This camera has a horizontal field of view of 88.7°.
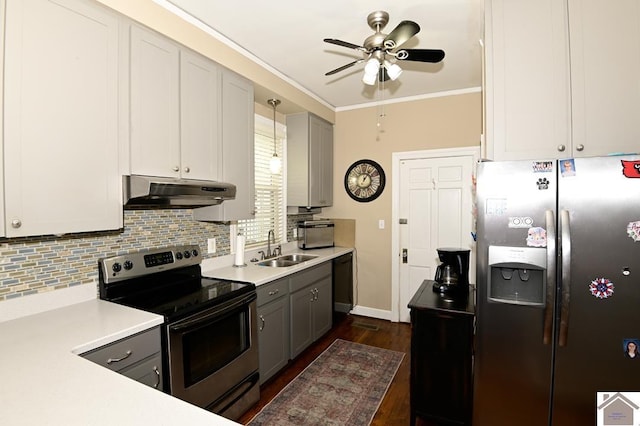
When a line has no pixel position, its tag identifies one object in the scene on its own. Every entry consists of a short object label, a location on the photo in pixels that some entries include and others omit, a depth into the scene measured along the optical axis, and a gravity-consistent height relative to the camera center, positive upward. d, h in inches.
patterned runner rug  88.8 -55.5
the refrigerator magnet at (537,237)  66.5 -5.4
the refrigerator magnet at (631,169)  60.9 +7.7
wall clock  162.7 +15.6
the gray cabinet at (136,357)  56.6 -26.6
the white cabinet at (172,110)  75.2 +26.0
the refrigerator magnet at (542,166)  66.5 +9.0
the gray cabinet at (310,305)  116.0 -36.3
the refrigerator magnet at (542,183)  66.7 +5.6
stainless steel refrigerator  62.2 -15.7
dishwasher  148.9 -34.1
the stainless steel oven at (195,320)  70.1 -25.4
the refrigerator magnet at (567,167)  64.7 +8.6
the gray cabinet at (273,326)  99.1 -36.8
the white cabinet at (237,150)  100.0 +19.8
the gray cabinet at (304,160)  150.2 +24.1
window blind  136.2 +8.4
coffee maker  91.0 -17.6
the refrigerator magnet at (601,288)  62.6 -14.9
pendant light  123.9 +19.2
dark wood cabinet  77.5 -36.5
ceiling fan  77.2 +40.1
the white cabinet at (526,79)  71.2 +29.4
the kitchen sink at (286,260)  132.4 -20.7
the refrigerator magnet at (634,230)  61.2 -3.7
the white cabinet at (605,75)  66.9 +28.2
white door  145.3 -1.4
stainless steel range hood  72.1 +4.8
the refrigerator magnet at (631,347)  61.6 -25.9
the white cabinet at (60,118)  54.9 +17.4
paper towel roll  116.2 -14.0
